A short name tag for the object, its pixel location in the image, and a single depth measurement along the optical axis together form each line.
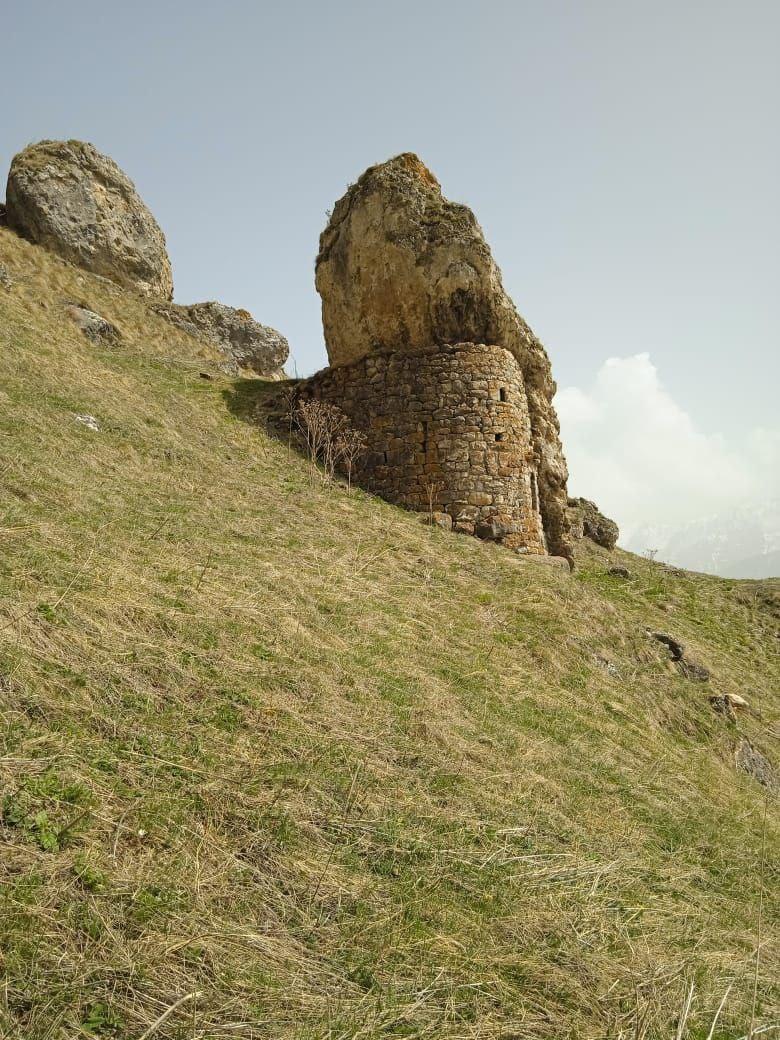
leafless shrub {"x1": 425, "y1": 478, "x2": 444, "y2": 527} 10.56
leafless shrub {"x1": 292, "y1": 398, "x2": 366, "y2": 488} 11.16
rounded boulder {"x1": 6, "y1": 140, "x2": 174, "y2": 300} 16.78
